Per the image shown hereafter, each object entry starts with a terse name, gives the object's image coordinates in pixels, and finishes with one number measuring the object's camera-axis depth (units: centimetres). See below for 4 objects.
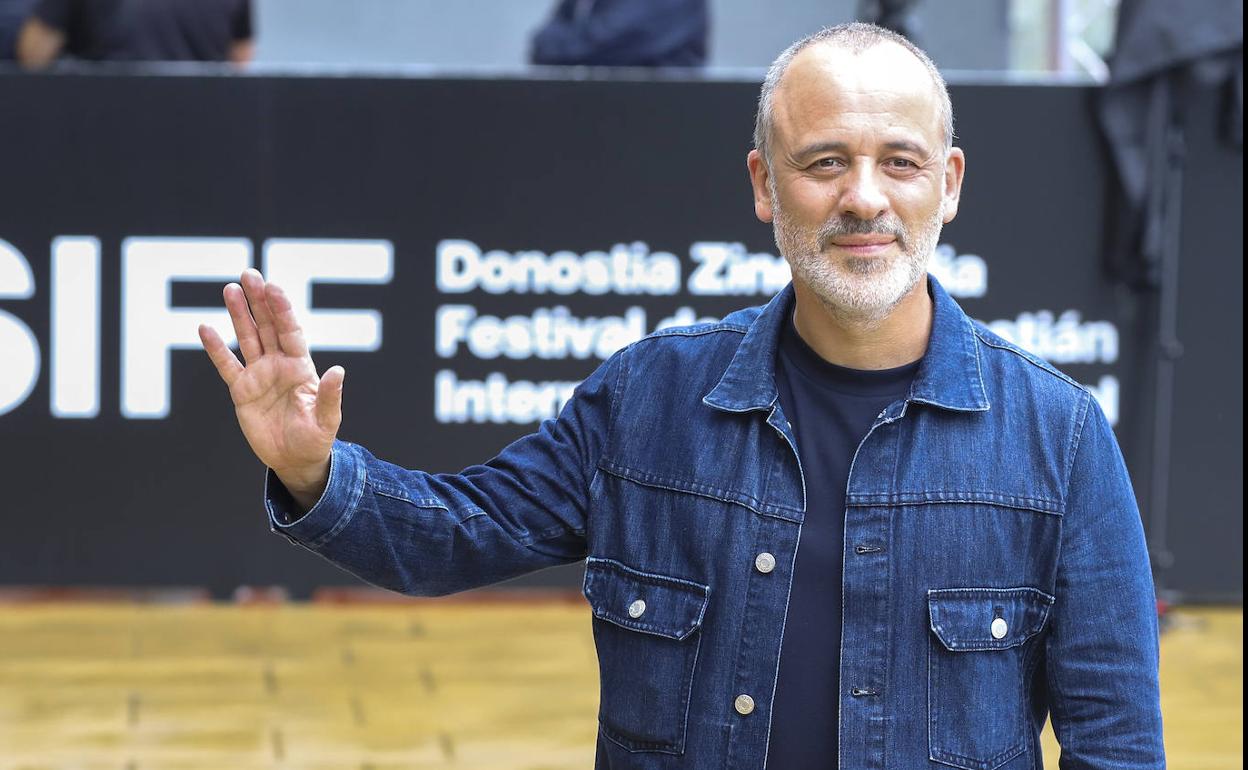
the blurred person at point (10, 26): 720
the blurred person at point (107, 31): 641
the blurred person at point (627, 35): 627
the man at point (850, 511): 205
